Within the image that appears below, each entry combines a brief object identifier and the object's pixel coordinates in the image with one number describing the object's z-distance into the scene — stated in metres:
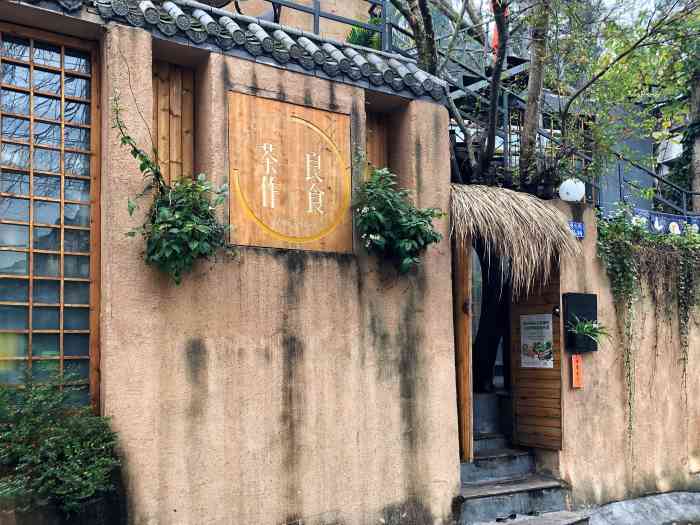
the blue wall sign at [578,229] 9.02
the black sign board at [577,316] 8.76
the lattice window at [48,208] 5.64
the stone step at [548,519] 7.75
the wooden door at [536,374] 8.79
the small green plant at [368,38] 9.59
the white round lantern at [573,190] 9.08
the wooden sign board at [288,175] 6.56
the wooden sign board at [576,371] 8.77
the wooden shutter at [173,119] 6.42
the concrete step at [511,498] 7.73
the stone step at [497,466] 8.41
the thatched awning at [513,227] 7.90
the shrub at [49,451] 5.11
